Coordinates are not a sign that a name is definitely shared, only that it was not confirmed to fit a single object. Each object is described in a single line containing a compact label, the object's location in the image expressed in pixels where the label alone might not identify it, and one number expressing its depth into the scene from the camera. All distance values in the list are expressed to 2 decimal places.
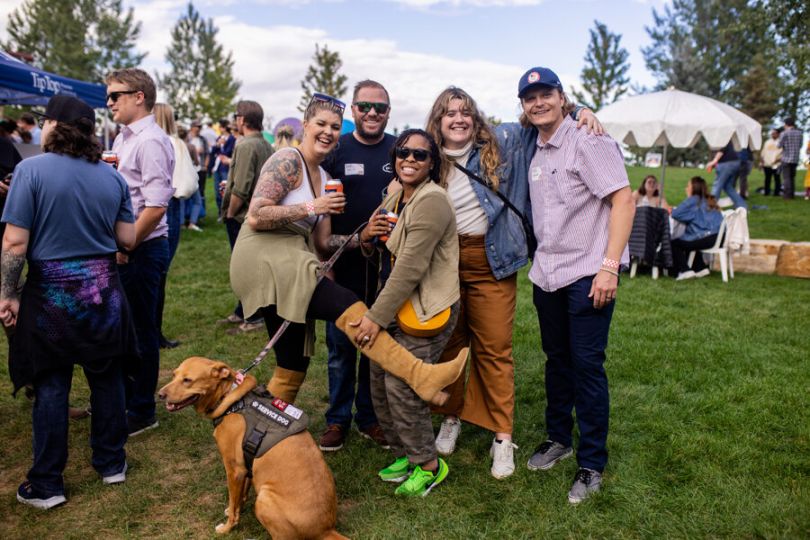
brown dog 2.72
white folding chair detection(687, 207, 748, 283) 9.31
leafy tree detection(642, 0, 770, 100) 48.53
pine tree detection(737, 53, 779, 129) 37.47
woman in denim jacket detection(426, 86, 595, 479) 3.54
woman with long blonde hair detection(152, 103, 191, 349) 6.16
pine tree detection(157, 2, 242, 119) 67.06
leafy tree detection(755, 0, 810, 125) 10.54
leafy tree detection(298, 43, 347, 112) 47.41
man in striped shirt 3.25
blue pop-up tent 7.57
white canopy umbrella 10.09
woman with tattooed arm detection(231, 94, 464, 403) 3.16
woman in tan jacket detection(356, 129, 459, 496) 3.16
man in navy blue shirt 3.84
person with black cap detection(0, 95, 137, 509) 3.15
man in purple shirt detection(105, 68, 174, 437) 3.91
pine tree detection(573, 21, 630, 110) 54.16
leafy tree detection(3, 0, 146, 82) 48.22
